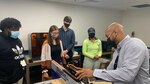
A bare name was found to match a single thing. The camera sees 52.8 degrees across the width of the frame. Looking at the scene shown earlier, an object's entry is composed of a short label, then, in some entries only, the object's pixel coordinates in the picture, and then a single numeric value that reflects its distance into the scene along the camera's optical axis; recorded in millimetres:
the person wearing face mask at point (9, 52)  1896
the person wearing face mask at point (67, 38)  3301
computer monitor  1169
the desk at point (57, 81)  1836
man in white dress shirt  1235
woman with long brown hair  2324
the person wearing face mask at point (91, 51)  3443
